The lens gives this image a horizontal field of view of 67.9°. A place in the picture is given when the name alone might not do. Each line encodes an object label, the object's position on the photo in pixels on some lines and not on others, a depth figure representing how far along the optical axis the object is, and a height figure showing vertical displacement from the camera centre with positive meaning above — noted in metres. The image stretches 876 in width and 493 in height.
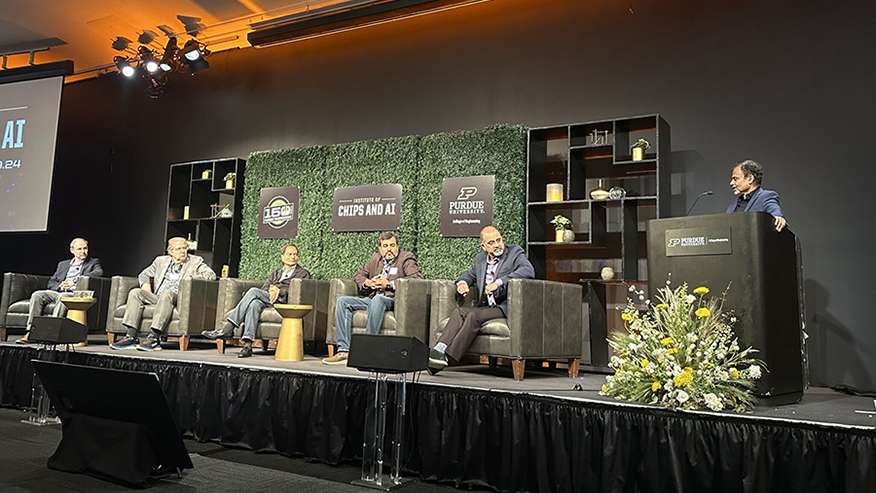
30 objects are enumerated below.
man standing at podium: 4.05 +0.85
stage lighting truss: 7.48 +2.84
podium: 3.01 +0.23
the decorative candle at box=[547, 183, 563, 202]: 5.55 +1.05
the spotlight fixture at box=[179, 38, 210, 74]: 7.45 +2.83
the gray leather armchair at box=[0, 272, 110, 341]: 6.43 -0.02
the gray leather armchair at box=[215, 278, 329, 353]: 5.55 +0.00
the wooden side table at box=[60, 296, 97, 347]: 5.62 -0.08
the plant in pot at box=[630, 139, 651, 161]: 5.21 +1.36
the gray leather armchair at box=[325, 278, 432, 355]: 4.71 +0.01
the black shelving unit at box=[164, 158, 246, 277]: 7.46 +1.13
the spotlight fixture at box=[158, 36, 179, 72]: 7.57 +2.86
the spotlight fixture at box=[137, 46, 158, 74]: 7.61 +2.83
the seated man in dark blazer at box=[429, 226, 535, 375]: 4.25 +0.17
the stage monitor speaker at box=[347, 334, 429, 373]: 3.10 -0.21
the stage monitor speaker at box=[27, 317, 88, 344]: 4.42 -0.23
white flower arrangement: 2.88 -0.18
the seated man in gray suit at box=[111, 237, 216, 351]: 5.63 +0.12
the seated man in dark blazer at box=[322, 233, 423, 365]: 5.03 +0.18
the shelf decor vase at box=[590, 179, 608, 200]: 5.32 +1.01
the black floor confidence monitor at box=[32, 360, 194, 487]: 2.93 -0.60
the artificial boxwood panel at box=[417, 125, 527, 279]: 5.77 +1.24
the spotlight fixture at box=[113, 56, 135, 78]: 7.67 +2.76
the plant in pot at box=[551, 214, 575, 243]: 5.46 +0.73
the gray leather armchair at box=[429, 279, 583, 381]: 4.24 -0.06
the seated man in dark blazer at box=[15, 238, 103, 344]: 6.61 +0.29
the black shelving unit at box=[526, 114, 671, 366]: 5.24 +0.94
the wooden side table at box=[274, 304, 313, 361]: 5.04 -0.22
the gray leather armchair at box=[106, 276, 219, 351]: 5.68 -0.07
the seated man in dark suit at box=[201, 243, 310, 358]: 5.40 -0.03
